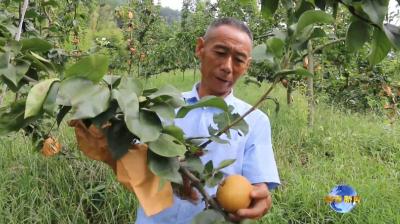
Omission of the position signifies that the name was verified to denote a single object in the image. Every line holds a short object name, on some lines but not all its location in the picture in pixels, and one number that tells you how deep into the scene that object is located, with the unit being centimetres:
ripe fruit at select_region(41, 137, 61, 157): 176
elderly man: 117
